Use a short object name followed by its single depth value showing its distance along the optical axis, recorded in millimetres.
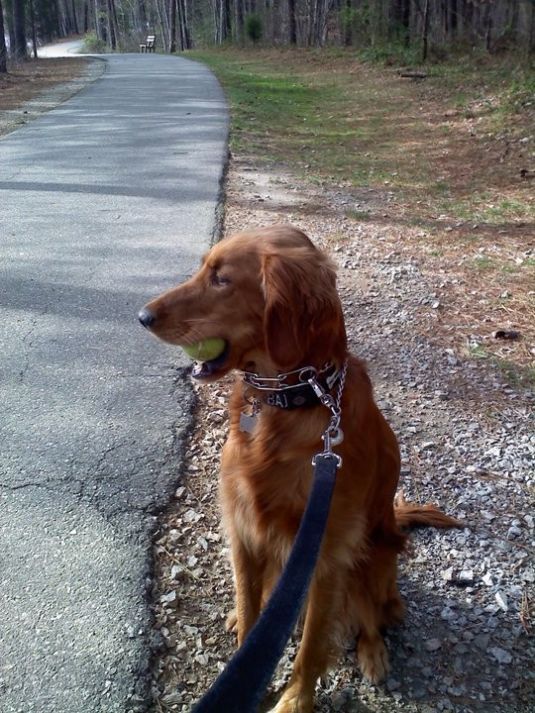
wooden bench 59781
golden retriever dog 2107
